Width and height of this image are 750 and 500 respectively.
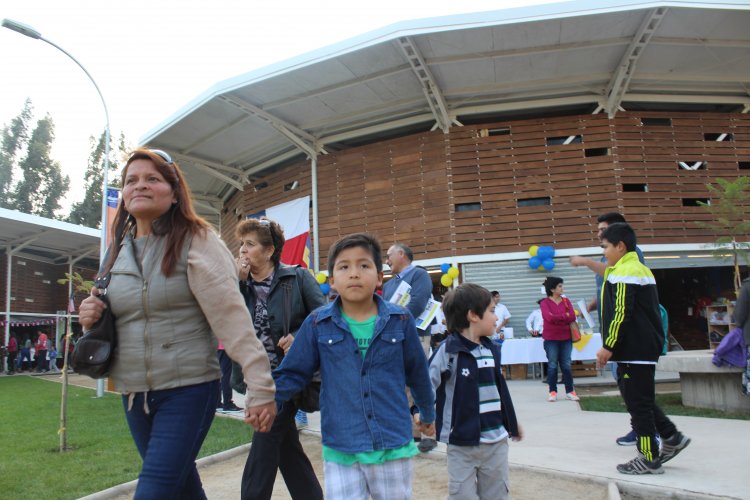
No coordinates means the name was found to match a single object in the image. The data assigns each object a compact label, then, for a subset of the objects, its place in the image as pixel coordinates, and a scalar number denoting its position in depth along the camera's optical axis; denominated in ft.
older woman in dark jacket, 9.99
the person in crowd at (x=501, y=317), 42.29
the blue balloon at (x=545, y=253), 45.55
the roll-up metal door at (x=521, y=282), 46.37
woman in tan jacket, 7.30
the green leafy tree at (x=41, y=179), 149.48
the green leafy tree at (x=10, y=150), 148.15
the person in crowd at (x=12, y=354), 79.30
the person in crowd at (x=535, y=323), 41.32
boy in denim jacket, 7.95
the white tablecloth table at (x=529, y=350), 39.47
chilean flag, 53.88
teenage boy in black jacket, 13.82
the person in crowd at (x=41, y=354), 83.10
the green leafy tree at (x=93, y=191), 152.05
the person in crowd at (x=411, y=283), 17.72
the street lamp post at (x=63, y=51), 36.09
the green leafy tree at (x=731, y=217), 43.42
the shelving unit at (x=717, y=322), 47.14
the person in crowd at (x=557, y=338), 28.17
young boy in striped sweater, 10.37
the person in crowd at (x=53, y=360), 86.28
